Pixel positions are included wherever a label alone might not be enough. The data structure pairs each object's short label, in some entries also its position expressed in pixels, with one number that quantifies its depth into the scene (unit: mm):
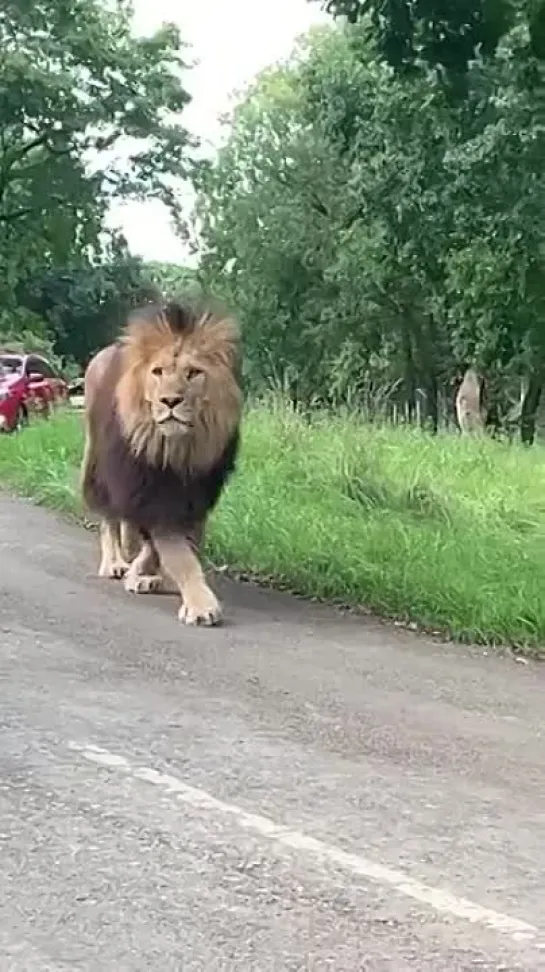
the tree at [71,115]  36906
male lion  9289
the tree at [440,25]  9625
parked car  27938
